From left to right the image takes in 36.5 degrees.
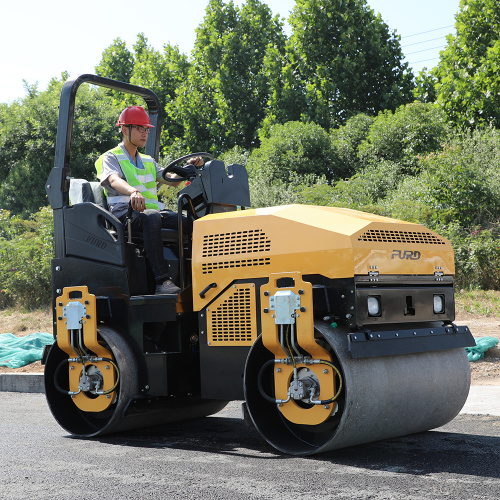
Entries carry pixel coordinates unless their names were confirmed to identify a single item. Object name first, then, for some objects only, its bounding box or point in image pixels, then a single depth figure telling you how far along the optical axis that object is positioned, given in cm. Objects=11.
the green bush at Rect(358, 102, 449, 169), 2275
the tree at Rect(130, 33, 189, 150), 3978
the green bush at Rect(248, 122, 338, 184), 2495
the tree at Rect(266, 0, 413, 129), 3130
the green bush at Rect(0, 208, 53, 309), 1866
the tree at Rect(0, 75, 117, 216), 2769
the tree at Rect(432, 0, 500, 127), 2228
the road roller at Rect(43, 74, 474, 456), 459
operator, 559
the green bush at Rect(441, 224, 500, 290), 1539
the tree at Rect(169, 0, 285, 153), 3619
